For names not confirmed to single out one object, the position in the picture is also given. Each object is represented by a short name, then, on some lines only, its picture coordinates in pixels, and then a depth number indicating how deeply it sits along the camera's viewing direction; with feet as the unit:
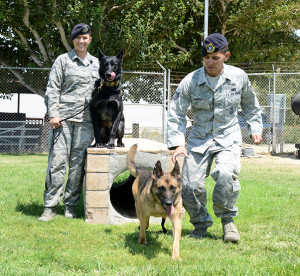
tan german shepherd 11.45
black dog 15.57
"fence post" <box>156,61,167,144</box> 43.71
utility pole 45.67
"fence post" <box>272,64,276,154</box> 47.03
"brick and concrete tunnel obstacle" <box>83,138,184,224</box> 16.20
